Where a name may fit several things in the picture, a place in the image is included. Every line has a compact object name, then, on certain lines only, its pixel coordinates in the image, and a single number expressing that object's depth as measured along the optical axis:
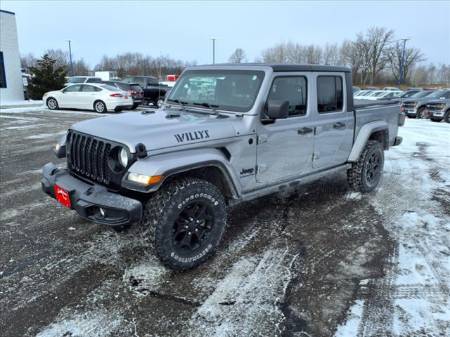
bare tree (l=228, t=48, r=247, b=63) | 62.92
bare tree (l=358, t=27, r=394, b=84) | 72.06
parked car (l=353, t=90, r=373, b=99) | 27.32
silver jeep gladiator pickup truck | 3.22
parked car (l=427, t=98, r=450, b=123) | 17.22
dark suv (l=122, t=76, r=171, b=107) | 21.44
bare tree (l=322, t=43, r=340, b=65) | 68.96
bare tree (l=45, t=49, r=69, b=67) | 94.62
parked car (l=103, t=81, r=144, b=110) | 18.45
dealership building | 21.69
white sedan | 17.64
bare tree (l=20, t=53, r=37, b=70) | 90.50
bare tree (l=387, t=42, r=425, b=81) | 70.72
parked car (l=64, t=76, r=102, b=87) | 25.69
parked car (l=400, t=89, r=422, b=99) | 22.31
